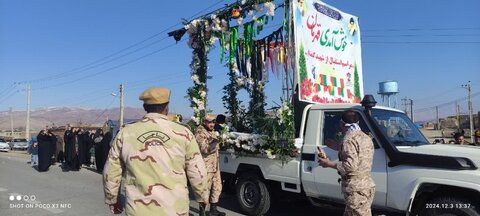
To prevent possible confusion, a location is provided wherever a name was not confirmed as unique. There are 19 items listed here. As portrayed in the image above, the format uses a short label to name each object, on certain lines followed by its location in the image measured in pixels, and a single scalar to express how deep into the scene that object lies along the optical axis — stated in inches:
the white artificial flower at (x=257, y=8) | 315.6
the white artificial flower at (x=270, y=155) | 260.8
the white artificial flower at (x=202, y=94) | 351.3
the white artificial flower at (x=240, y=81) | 354.6
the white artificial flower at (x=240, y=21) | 330.3
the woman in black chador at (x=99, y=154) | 591.5
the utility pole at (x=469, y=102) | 2162.0
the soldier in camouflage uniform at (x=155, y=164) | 126.3
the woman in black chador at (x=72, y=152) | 627.8
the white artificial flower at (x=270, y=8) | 303.4
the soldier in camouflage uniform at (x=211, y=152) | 267.3
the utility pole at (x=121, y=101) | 1448.8
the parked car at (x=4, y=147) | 1530.0
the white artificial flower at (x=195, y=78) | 358.9
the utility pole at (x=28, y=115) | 1978.3
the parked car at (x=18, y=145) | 1770.4
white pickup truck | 185.3
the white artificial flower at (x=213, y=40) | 353.4
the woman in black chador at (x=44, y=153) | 605.6
